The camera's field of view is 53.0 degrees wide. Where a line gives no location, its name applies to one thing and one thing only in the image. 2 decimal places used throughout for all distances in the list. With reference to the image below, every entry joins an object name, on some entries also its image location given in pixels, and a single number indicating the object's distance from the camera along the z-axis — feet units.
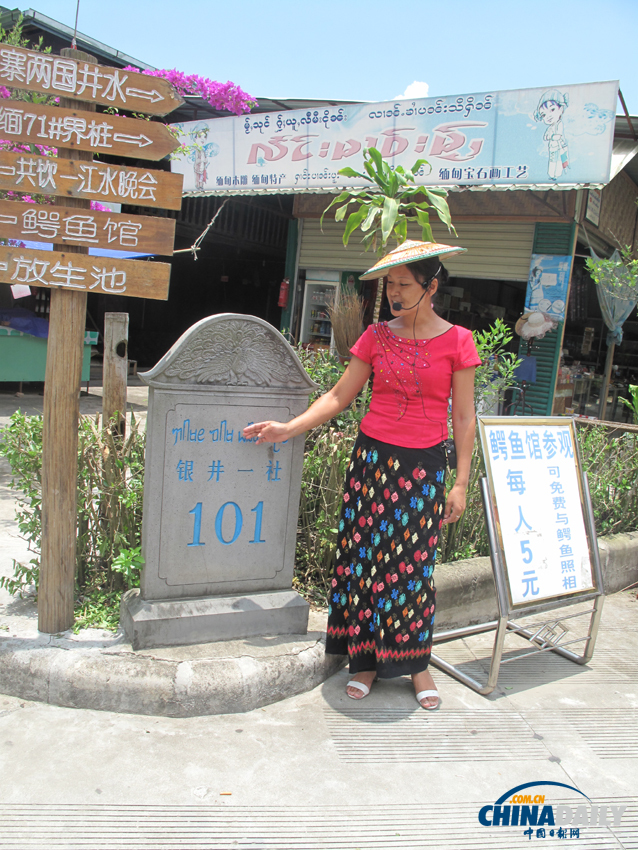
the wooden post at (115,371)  10.36
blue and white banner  21.63
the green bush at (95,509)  9.64
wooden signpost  7.88
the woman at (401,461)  8.41
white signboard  9.45
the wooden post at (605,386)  34.09
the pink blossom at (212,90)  24.54
